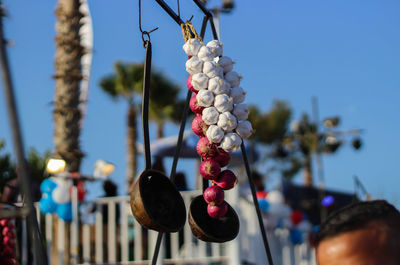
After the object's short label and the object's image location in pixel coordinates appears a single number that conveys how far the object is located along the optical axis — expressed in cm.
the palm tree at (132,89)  1353
